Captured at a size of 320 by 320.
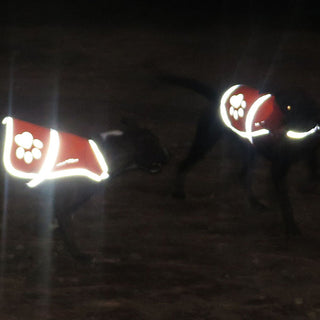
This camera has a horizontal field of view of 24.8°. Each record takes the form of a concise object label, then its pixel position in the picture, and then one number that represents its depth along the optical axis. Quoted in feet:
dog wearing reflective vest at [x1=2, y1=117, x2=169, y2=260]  15.92
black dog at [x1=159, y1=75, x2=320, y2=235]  18.26
